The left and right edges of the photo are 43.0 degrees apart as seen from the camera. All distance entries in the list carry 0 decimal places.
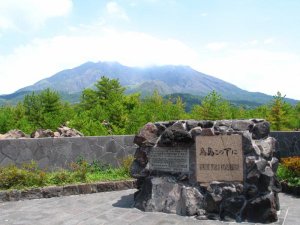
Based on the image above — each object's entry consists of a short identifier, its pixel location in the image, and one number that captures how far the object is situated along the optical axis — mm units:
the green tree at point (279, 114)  47312
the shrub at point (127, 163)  11796
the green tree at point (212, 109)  43219
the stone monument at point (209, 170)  7445
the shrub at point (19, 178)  10172
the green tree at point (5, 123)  28645
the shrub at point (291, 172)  10164
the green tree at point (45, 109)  33406
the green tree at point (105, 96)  47481
